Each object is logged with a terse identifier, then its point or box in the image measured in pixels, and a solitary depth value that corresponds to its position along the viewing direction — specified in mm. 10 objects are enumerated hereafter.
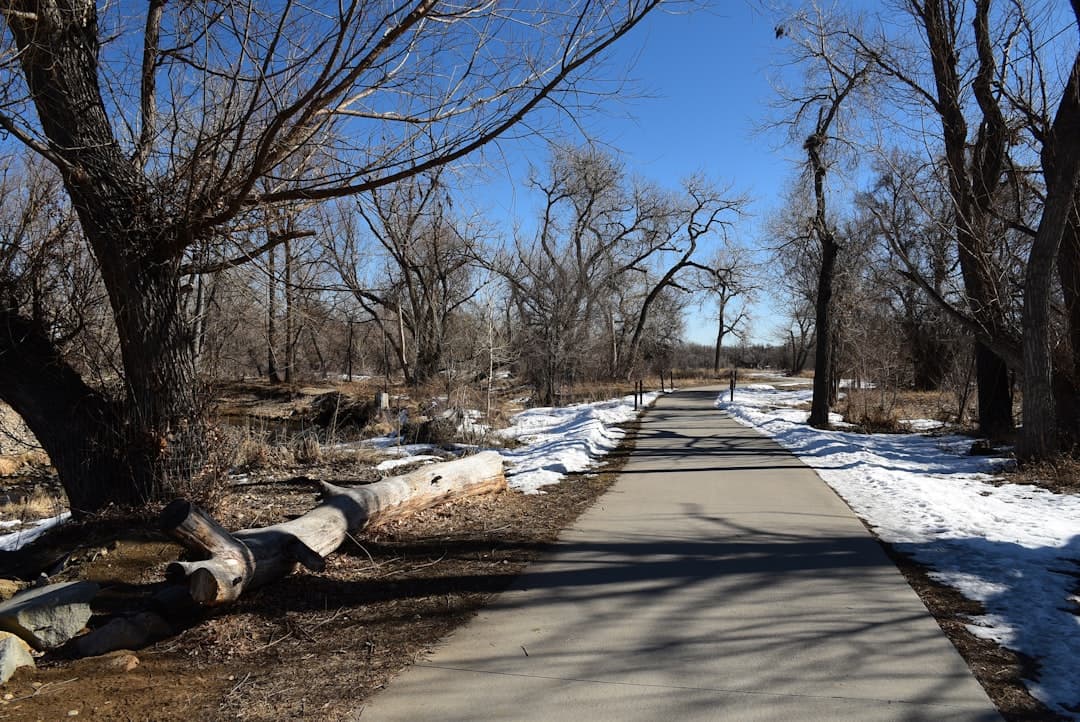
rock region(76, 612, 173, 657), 3994
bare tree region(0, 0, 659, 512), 5523
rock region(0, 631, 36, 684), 3584
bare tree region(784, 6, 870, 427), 17547
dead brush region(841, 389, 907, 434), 18391
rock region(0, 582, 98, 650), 3984
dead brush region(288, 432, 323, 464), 10805
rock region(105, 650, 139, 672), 3777
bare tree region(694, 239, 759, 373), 45397
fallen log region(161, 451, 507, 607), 4270
